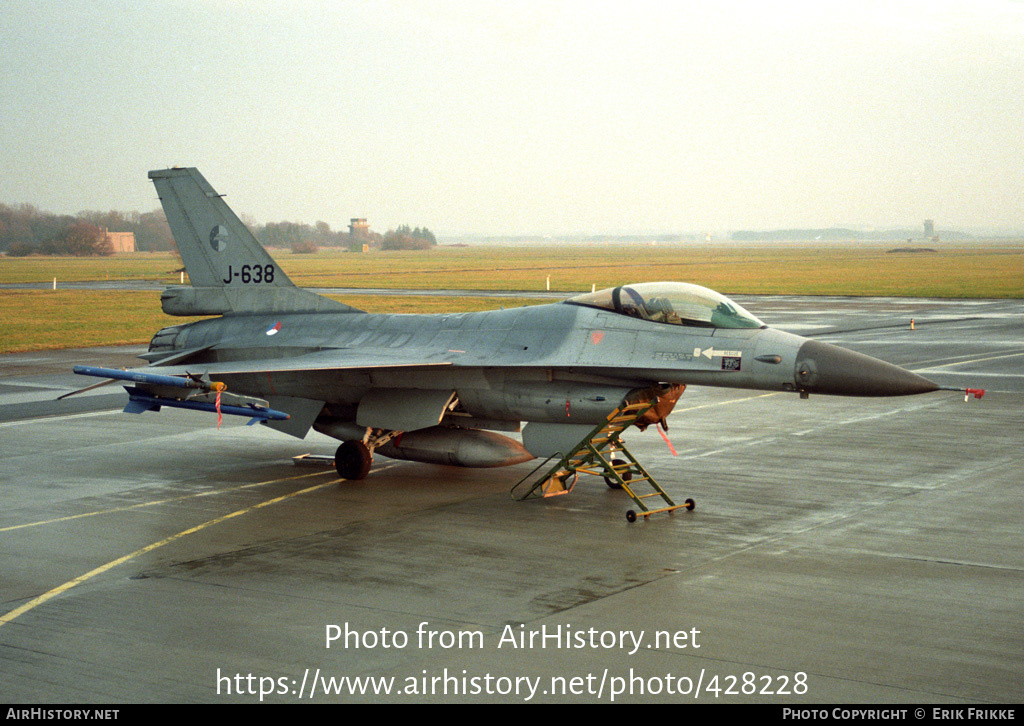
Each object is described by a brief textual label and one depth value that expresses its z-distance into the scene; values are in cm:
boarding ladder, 1377
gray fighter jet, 1395
